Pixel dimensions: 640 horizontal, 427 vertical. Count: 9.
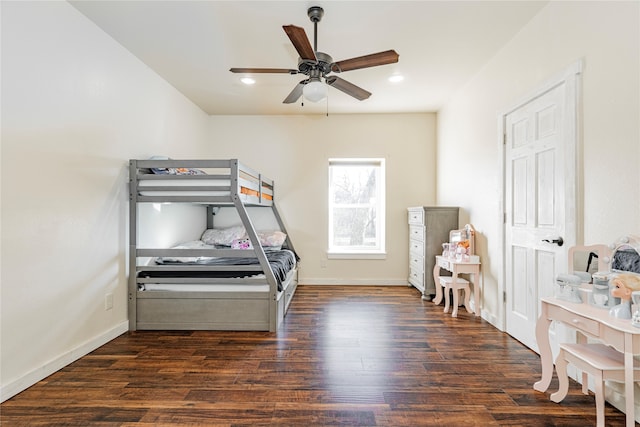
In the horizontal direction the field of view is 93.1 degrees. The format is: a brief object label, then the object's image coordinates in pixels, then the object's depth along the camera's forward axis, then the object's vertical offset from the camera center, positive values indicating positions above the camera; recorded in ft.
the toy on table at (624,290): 4.50 -1.12
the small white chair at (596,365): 4.58 -2.40
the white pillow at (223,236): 13.37 -1.04
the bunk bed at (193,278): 8.84 -1.97
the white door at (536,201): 6.64 +0.35
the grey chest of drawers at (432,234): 12.29 -0.83
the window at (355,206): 15.57 +0.38
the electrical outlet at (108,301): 8.29 -2.47
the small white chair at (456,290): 10.41 -2.69
